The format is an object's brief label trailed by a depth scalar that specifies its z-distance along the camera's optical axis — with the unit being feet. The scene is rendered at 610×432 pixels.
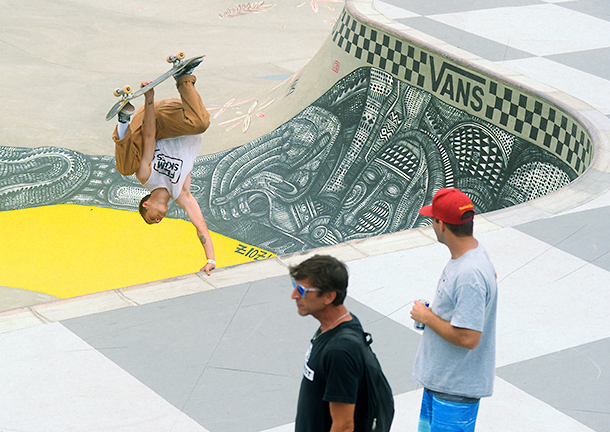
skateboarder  34.45
